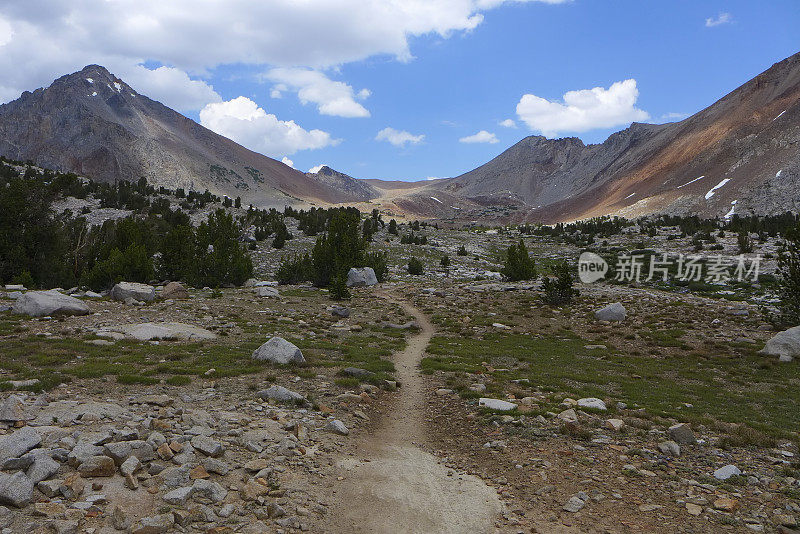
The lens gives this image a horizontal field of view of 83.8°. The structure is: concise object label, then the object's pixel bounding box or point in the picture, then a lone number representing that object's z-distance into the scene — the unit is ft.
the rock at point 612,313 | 78.07
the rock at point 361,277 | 110.22
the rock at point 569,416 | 32.37
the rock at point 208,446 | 23.70
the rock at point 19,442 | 19.98
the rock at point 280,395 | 33.65
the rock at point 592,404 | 35.24
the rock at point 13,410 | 23.93
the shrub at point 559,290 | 91.25
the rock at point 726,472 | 25.11
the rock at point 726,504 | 22.04
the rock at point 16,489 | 17.42
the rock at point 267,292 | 87.30
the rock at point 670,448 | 27.91
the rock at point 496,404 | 34.96
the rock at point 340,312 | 76.59
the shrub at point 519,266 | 119.75
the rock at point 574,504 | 22.52
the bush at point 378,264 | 119.03
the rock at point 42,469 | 18.98
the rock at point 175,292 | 79.81
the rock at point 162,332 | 50.62
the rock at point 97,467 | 20.16
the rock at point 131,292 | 72.18
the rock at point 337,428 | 30.07
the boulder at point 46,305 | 55.77
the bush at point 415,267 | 130.82
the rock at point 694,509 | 21.99
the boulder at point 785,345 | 54.54
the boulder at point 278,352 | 43.04
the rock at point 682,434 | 29.58
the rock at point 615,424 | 31.27
